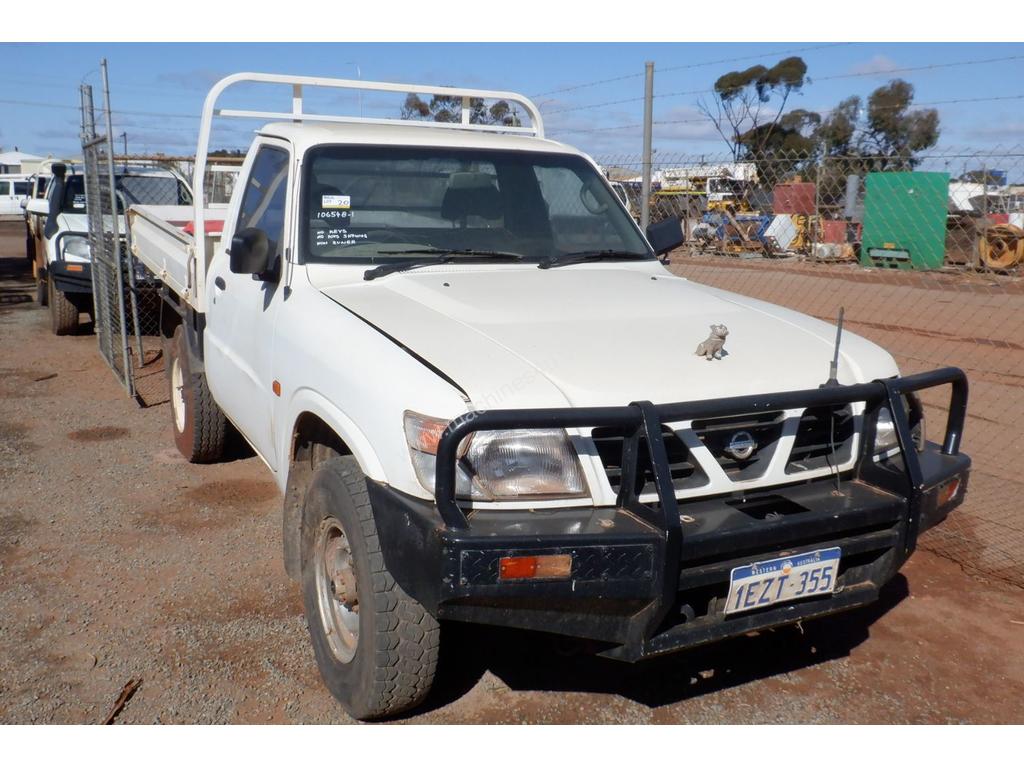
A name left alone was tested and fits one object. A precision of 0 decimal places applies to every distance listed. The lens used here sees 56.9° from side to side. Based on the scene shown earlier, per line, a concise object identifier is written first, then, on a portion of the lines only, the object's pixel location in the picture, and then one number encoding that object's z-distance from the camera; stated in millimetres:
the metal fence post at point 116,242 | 7059
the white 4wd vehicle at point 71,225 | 10164
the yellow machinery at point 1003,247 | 15453
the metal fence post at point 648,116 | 6766
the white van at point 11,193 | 37969
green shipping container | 18500
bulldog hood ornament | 3098
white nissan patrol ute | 2668
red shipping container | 17688
